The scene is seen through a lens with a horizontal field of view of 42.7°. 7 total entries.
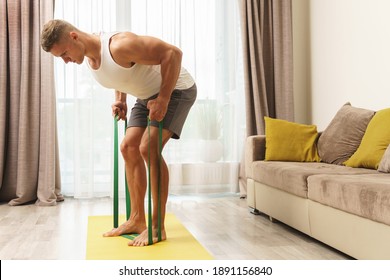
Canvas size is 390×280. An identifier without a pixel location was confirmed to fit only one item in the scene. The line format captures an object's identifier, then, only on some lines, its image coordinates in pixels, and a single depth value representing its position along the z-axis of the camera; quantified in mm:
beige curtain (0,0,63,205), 4188
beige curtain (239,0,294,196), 4602
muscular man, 2432
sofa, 2174
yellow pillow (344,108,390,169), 3053
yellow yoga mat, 2334
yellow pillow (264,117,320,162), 3682
